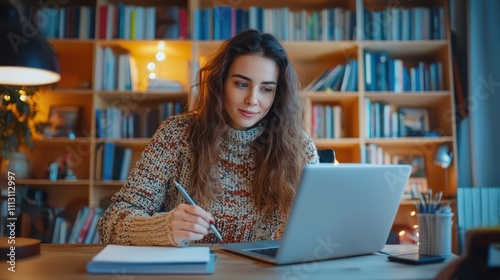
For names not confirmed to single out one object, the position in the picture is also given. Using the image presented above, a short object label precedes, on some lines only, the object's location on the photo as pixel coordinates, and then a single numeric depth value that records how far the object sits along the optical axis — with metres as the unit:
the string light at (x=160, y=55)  3.01
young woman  1.44
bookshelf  2.82
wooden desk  0.82
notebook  0.82
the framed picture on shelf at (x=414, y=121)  2.91
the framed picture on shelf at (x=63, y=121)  2.94
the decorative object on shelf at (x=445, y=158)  2.71
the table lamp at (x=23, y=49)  1.51
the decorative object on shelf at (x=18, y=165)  2.70
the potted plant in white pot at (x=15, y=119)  2.27
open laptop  0.86
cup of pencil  0.97
